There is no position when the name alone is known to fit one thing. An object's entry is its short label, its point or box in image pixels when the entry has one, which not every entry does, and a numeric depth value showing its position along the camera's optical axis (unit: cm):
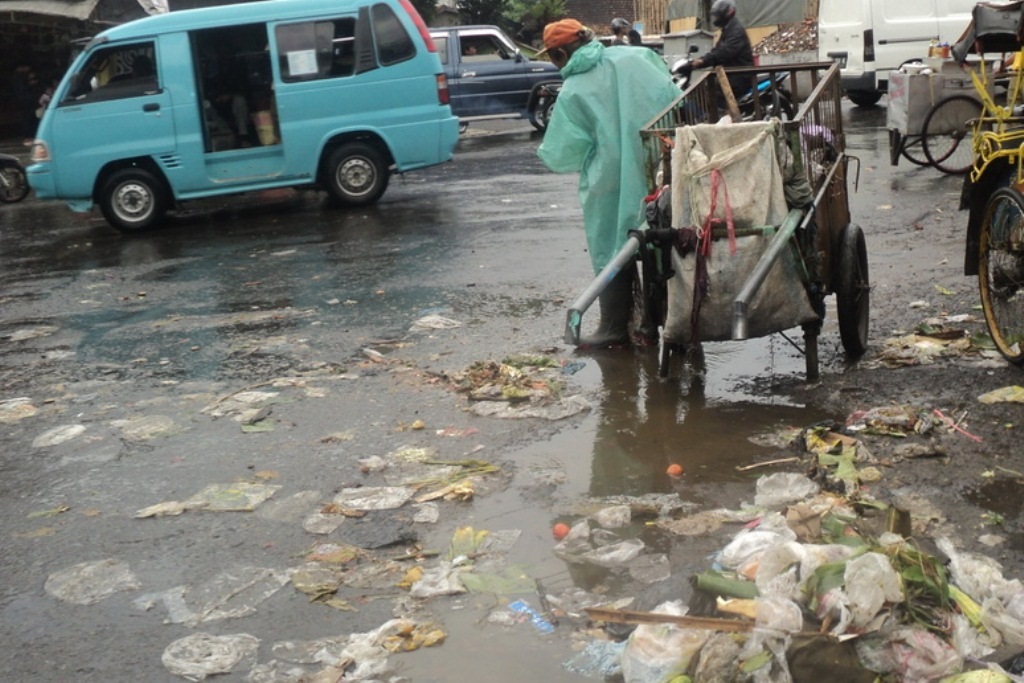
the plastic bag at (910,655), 290
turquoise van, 1197
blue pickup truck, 1912
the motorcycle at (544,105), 1877
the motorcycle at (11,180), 1573
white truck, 1659
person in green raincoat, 607
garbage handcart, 519
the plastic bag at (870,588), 296
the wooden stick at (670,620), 307
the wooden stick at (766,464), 470
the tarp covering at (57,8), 2255
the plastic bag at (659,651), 308
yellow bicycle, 529
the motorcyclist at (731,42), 1221
